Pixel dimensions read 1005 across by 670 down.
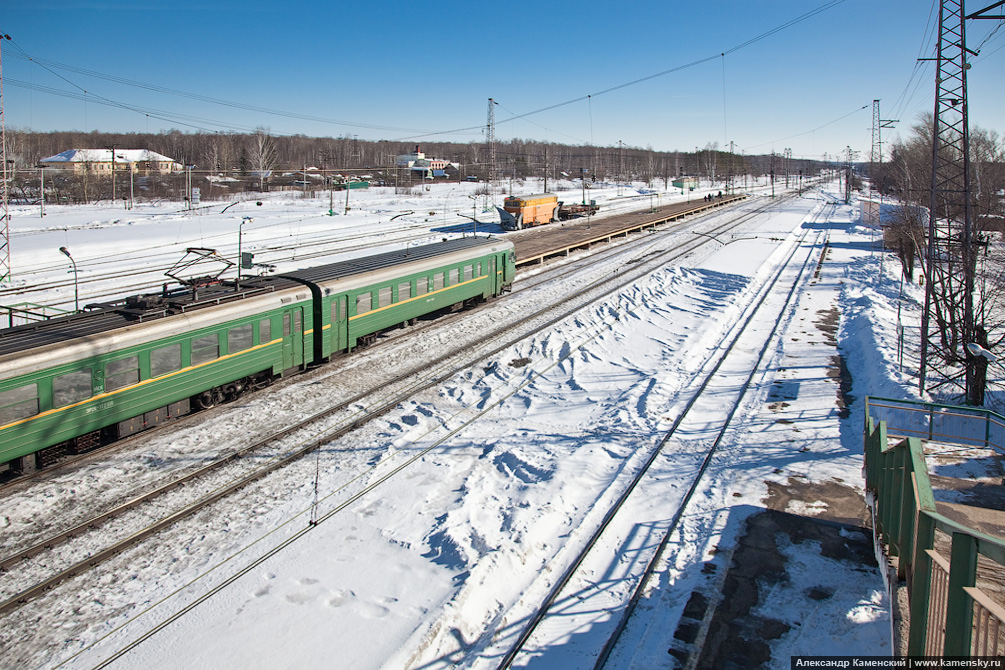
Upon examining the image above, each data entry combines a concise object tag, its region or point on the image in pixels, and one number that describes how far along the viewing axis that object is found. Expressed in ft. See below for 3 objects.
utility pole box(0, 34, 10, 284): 78.23
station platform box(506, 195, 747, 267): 125.41
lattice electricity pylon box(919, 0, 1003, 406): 55.16
